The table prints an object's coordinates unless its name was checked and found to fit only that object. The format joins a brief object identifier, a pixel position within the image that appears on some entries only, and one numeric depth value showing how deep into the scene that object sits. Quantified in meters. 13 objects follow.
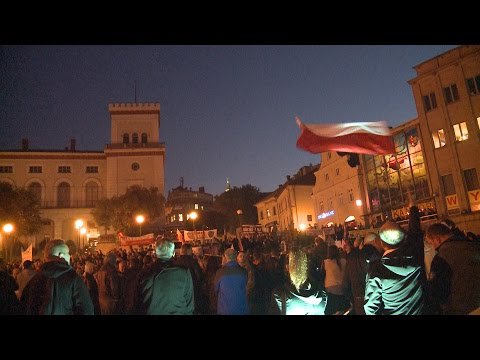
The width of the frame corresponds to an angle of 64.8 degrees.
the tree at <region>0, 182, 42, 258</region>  32.47
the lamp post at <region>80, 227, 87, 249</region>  47.18
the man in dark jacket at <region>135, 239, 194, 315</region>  4.77
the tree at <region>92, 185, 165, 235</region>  41.34
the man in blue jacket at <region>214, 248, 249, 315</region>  5.40
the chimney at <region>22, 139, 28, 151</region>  52.47
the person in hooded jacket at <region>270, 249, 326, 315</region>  4.57
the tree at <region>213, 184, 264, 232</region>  65.50
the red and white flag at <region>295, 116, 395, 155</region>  8.16
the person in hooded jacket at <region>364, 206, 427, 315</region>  4.12
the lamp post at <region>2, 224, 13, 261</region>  16.82
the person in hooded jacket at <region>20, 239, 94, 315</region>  4.32
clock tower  49.38
